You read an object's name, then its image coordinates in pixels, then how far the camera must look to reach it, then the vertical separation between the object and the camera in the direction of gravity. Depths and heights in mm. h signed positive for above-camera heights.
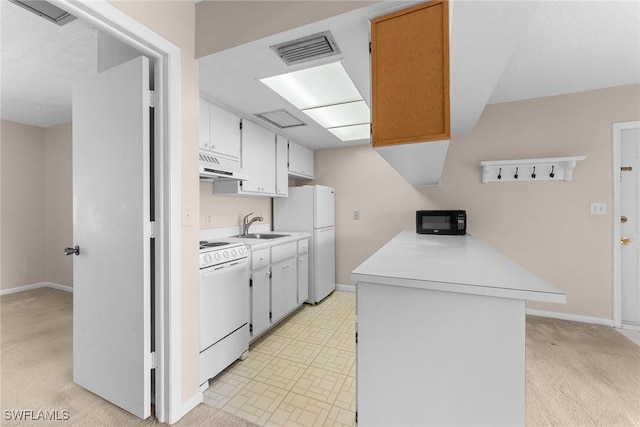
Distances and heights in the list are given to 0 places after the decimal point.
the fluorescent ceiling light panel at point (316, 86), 2102 +1066
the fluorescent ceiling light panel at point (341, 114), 2709 +1040
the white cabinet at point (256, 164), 2756 +526
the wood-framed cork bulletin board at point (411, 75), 1184 +620
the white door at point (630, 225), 2705 -152
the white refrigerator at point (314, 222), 3492 -144
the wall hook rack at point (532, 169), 2848 +461
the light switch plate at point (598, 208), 2775 +16
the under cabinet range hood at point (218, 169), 2207 +376
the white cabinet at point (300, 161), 3684 +729
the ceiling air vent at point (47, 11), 1586 +1236
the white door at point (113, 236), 1530 -140
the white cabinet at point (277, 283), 2418 -725
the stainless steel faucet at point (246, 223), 3184 -130
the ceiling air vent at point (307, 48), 1560 +996
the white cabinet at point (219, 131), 2266 +733
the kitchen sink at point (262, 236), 3152 -282
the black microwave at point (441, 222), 2854 -120
